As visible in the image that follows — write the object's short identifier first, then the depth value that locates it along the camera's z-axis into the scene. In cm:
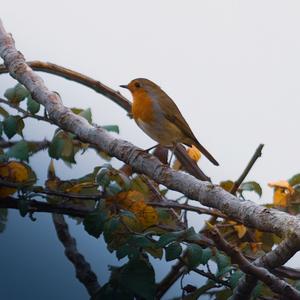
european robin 579
